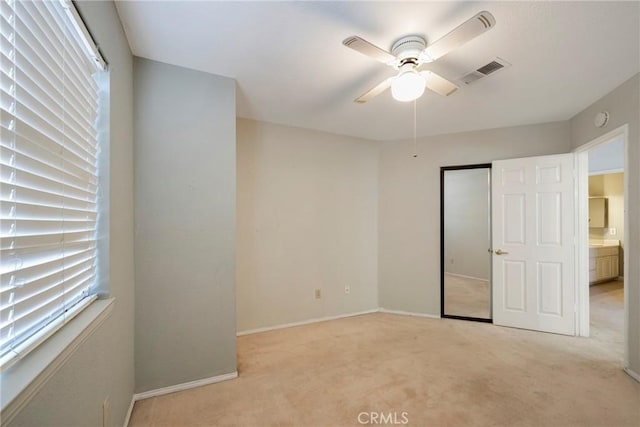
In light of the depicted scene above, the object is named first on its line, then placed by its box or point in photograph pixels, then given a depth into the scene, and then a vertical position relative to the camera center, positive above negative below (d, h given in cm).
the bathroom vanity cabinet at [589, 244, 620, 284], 532 -93
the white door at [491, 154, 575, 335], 319 -34
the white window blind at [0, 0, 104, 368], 79 +16
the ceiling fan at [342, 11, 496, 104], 141 +90
